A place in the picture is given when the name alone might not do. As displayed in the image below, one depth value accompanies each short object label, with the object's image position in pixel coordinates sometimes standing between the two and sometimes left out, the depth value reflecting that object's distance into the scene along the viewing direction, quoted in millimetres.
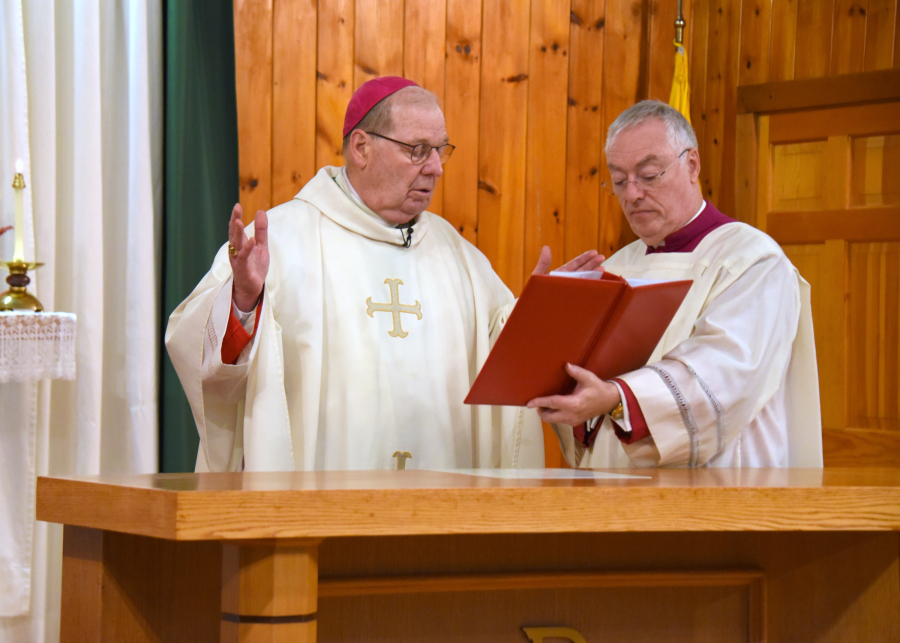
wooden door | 8898
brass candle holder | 5484
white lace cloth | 5367
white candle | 5617
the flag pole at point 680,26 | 9086
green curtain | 7070
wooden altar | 2680
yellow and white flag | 8820
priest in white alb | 4562
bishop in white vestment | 5172
